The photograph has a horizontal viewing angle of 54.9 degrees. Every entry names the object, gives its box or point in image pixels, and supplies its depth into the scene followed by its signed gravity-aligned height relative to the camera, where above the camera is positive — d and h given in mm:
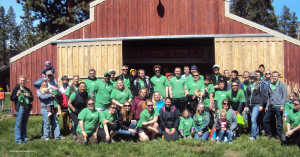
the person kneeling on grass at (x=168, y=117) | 7219 -912
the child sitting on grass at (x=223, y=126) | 6777 -1094
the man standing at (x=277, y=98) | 7000 -438
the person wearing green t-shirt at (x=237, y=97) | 7361 -424
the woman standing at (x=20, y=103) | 6891 -503
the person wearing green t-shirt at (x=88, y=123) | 6680 -969
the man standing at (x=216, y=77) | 7935 +100
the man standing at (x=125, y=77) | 8016 +122
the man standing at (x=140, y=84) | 7891 -75
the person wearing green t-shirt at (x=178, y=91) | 7836 -273
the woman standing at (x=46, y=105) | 7219 -594
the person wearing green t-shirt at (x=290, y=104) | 6683 -556
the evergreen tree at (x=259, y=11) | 30484 +7547
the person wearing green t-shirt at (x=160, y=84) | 8055 -81
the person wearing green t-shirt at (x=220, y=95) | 7445 -372
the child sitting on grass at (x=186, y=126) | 7219 -1137
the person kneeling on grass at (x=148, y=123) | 7016 -1017
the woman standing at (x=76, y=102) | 7055 -500
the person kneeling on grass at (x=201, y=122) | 7157 -1034
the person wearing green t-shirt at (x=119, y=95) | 7402 -350
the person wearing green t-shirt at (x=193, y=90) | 7670 -244
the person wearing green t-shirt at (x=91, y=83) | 7480 -37
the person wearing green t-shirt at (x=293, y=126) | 6205 -1010
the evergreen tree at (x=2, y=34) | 66188 +11172
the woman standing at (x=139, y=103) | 7340 -555
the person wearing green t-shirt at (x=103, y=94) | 7539 -327
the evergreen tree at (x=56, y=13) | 21500 +5397
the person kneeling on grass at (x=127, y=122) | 7133 -1030
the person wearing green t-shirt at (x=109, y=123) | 6819 -994
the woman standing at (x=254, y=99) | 7060 -466
